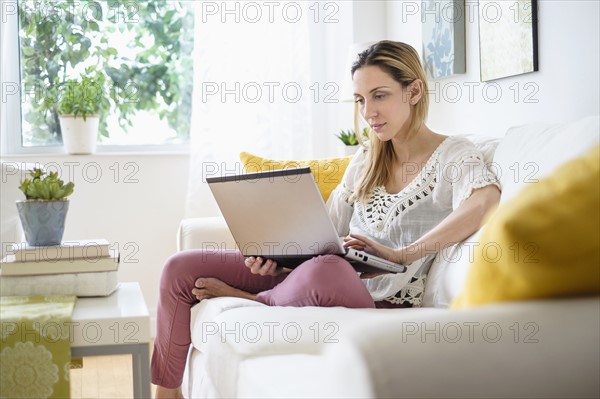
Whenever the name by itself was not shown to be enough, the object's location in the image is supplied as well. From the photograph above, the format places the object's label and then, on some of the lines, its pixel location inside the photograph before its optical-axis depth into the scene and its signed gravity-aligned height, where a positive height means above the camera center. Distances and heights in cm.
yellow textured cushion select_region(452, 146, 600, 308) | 88 -6
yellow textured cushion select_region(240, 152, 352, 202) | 283 +10
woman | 202 -5
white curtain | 404 +57
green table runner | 153 -30
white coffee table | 157 -28
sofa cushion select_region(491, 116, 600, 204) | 166 +9
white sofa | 81 -17
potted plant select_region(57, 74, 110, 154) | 402 +42
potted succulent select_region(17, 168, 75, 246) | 199 -2
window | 414 +72
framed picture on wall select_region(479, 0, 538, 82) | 246 +50
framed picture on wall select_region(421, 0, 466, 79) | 303 +61
